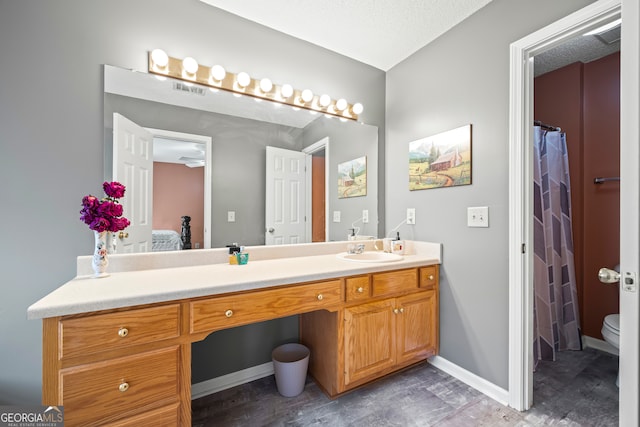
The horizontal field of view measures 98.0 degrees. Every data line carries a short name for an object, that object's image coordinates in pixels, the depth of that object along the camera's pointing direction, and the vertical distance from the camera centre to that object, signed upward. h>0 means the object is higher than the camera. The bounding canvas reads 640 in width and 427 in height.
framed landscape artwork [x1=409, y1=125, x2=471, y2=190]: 1.84 +0.40
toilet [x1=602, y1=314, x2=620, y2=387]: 1.76 -0.75
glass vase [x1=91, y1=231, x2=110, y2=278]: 1.29 -0.19
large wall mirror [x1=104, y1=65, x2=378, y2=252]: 1.55 +0.36
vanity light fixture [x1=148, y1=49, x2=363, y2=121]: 1.60 +0.85
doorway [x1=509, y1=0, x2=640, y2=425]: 1.47 +0.10
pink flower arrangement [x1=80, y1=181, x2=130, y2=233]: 1.26 +0.02
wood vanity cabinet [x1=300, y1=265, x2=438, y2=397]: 1.60 -0.72
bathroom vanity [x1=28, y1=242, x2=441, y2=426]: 0.98 -0.46
